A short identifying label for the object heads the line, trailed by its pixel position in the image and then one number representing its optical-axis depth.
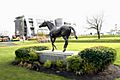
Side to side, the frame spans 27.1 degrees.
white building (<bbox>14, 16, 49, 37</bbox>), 111.25
